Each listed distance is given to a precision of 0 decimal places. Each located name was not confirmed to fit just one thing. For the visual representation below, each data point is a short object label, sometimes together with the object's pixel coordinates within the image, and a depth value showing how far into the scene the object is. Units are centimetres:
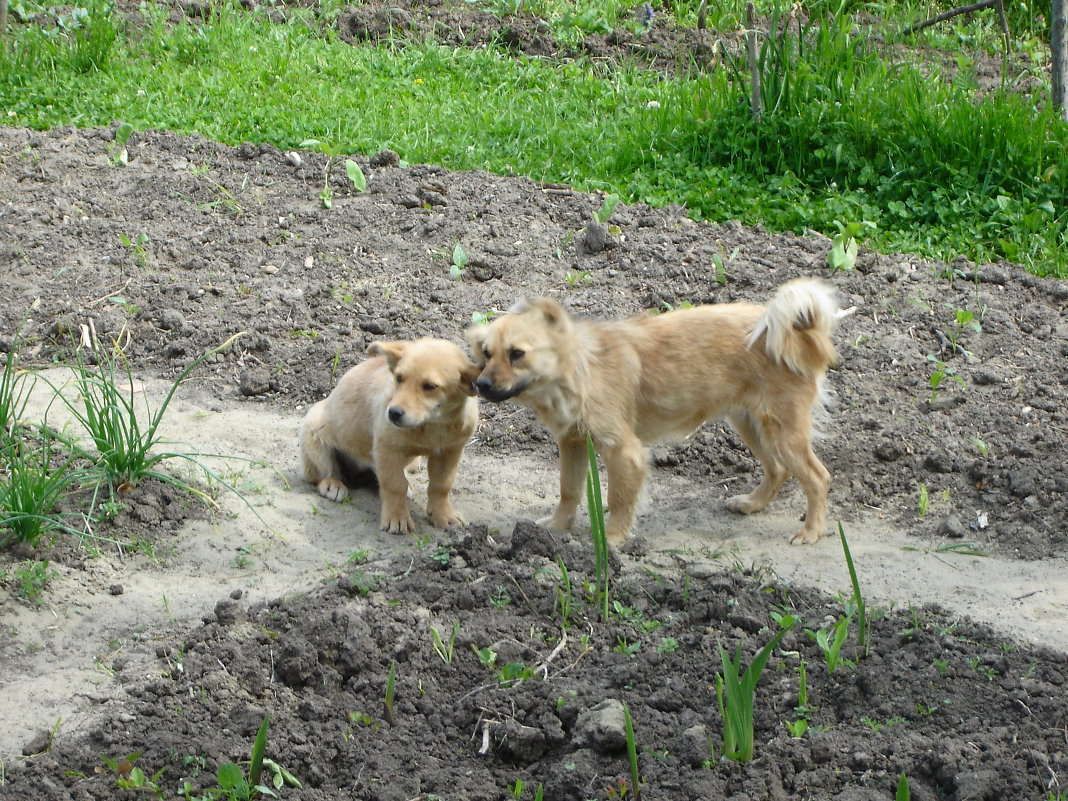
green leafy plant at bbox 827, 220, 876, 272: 1495
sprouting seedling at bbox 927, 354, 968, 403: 1307
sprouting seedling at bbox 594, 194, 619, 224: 1625
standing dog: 1095
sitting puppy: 1078
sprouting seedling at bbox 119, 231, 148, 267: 1580
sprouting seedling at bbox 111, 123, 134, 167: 1798
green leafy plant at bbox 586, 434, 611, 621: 859
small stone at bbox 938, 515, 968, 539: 1119
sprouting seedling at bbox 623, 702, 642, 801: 680
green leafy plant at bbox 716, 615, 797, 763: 700
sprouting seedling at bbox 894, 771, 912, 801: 605
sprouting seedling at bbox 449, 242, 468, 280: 1538
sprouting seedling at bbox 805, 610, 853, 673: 819
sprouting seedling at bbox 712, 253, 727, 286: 1484
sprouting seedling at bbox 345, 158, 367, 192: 1714
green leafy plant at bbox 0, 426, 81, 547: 938
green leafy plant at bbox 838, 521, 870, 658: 811
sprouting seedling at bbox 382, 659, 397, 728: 793
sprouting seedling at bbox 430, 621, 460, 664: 862
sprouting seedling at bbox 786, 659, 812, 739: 757
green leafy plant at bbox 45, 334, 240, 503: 1028
